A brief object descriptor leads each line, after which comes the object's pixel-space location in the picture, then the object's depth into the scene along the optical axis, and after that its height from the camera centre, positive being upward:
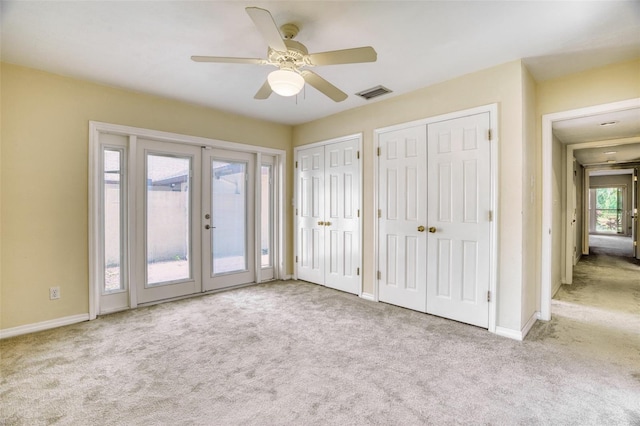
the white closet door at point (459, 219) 2.91 -0.06
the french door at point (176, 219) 3.38 -0.04
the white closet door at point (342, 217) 4.08 -0.04
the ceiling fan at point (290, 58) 1.81 +1.03
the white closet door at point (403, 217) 3.36 -0.04
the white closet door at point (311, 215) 4.54 -0.01
